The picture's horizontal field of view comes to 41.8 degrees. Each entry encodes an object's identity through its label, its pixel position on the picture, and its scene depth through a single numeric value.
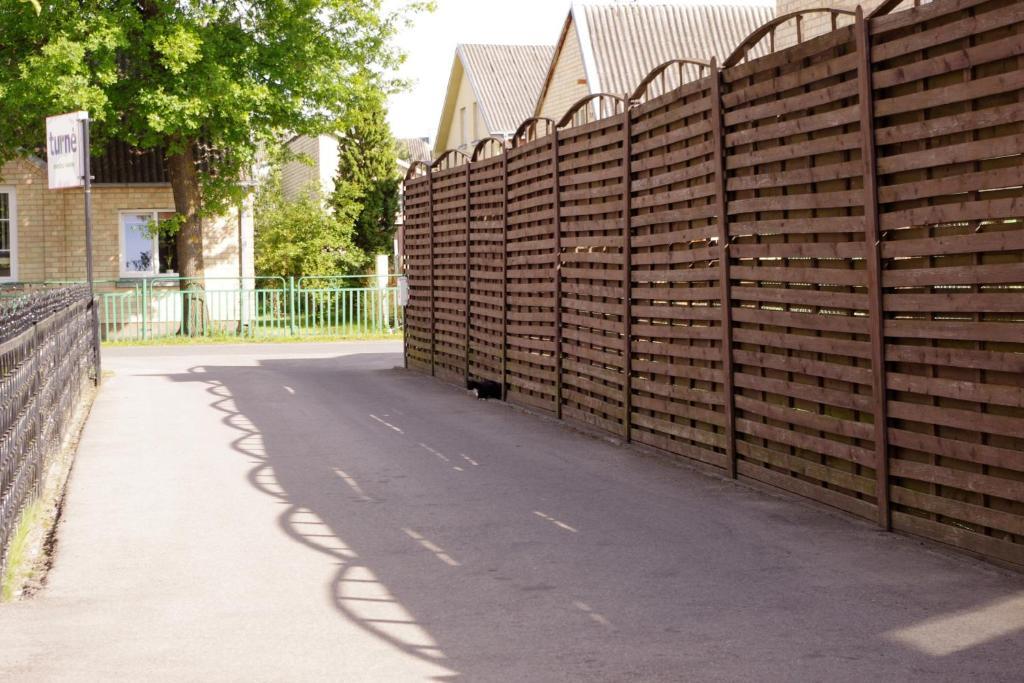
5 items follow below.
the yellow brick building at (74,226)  33.66
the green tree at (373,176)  45.38
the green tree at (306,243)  37.09
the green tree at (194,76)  27.78
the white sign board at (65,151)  18.64
